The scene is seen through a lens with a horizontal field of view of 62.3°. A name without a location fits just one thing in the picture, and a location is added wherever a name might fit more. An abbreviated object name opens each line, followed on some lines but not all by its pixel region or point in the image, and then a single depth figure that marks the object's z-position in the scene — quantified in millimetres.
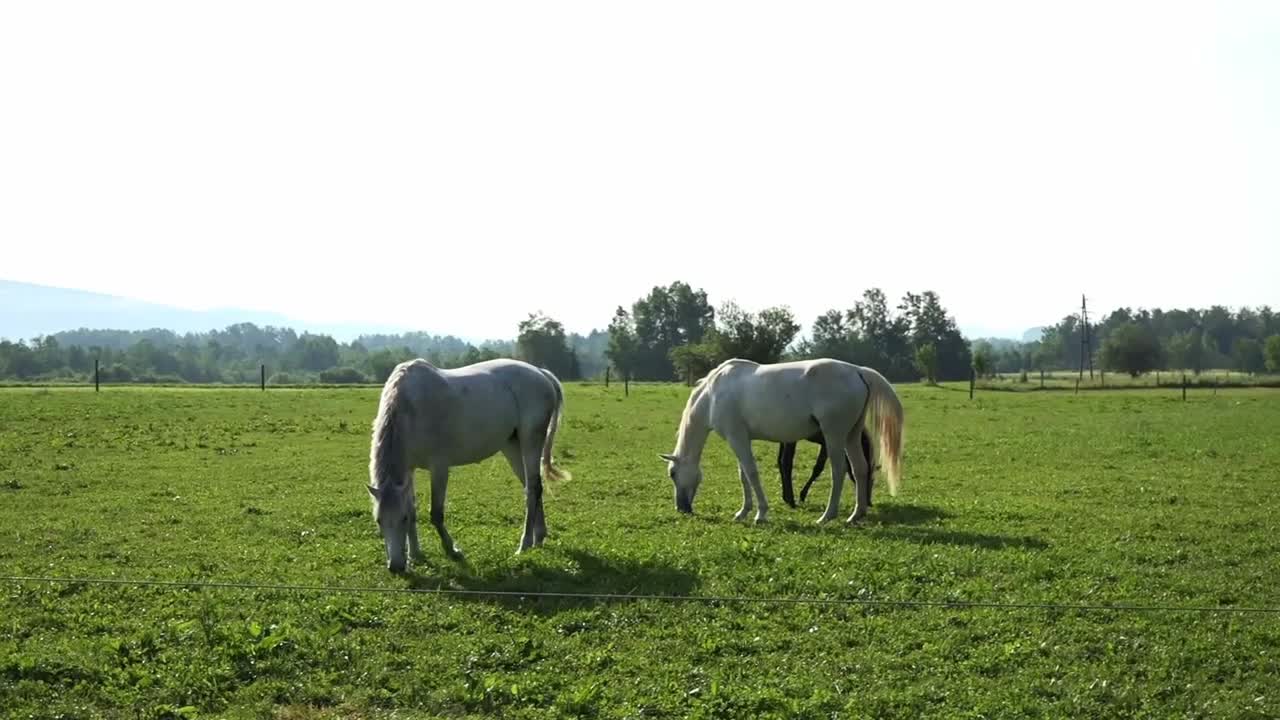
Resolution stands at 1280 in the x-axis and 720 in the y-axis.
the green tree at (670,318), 115188
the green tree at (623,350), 107688
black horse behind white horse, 15391
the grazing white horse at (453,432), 10555
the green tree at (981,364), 79812
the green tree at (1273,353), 98625
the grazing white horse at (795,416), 13945
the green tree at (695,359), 71250
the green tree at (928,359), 78188
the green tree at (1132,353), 91562
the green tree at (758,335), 67125
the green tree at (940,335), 107375
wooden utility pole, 109375
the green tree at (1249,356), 124125
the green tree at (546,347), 81125
